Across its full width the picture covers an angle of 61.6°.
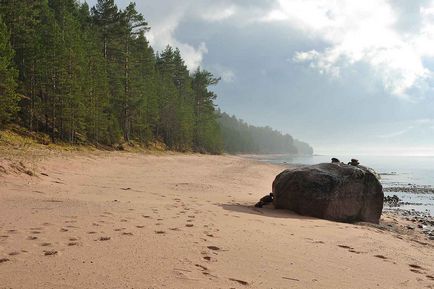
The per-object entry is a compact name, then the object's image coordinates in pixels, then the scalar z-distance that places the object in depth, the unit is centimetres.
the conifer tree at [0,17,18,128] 2503
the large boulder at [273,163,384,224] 1202
